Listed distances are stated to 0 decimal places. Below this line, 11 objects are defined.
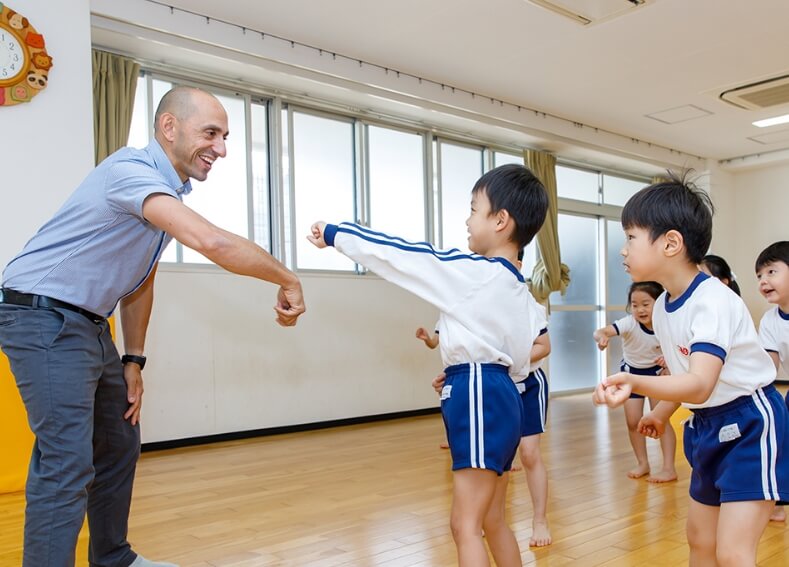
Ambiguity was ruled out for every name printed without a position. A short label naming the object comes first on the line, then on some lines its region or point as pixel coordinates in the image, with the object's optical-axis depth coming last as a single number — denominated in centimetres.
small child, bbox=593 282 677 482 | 337
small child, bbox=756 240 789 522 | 254
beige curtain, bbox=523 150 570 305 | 718
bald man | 155
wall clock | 342
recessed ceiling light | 706
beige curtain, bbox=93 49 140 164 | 429
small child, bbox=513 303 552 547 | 253
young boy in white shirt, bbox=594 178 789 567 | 144
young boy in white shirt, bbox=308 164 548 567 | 147
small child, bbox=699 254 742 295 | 318
